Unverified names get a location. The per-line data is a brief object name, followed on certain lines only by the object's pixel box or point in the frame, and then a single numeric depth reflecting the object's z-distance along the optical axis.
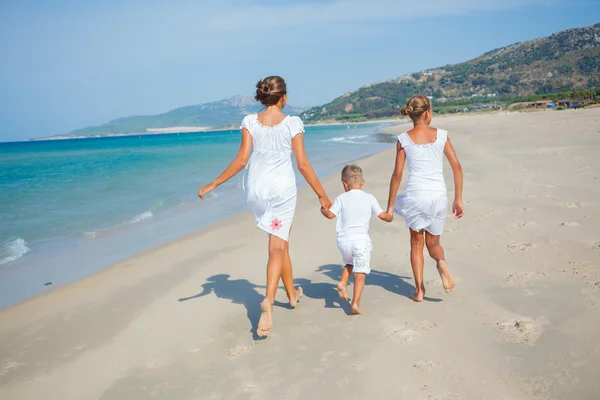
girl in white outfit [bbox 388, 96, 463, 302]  4.08
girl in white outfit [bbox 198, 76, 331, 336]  3.79
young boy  4.06
